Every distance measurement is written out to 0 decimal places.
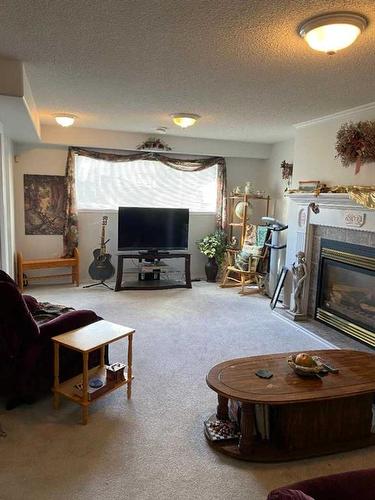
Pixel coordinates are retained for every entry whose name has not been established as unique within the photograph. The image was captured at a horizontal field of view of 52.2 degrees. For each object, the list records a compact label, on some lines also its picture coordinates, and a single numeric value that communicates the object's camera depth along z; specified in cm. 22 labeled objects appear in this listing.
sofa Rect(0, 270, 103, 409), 250
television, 605
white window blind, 621
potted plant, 654
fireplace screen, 396
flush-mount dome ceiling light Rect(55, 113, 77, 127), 470
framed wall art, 591
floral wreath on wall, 369
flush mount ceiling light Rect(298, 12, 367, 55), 193
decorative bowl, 241
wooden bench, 554
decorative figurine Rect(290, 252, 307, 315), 471
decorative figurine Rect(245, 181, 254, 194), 636
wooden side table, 250
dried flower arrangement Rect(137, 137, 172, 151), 603
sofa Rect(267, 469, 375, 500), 126
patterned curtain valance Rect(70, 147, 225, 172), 607
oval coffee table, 223
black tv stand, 592
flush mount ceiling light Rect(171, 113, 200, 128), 436
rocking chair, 600
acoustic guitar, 608
